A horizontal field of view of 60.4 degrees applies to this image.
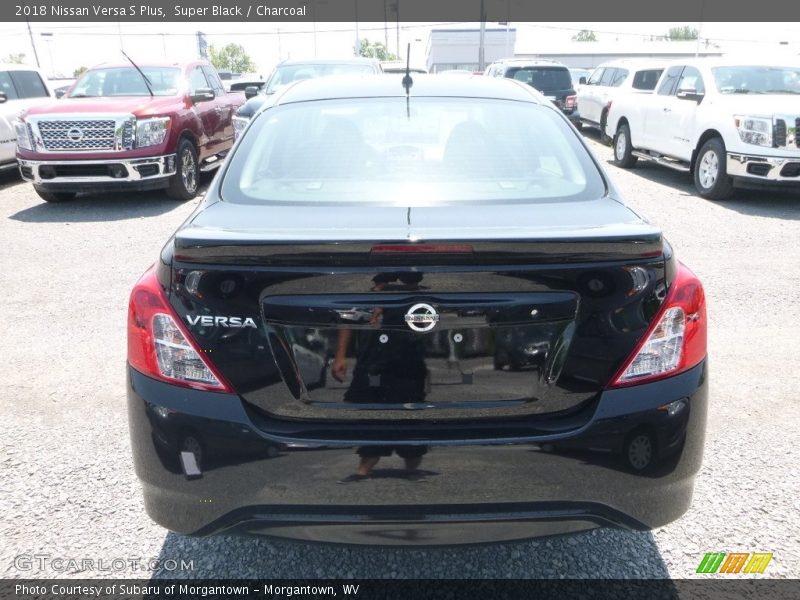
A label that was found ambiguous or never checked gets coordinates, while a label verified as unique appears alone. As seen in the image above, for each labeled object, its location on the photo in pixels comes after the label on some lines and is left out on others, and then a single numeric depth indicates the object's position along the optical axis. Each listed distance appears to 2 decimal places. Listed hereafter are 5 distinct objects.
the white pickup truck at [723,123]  8.62
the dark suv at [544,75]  17.05
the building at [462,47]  71.38
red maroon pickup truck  8.81
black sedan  1.90
